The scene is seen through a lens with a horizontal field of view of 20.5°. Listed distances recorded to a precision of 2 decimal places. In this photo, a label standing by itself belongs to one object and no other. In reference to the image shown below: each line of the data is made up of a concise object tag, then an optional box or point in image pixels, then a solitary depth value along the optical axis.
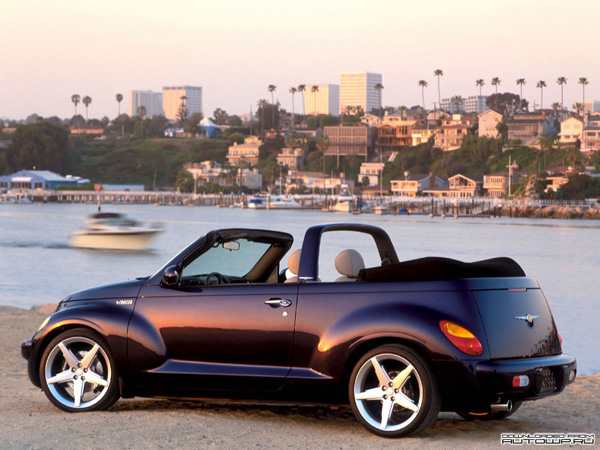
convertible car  11.47
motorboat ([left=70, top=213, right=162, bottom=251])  148.32
